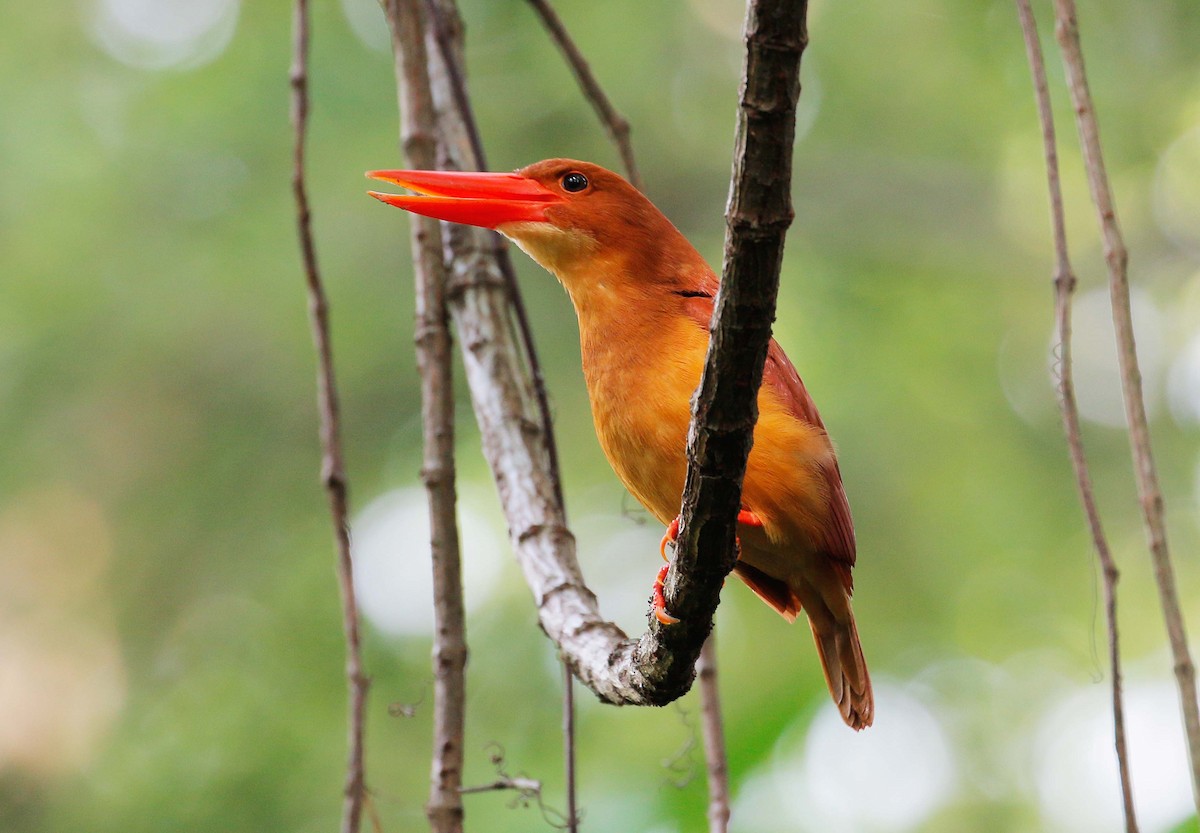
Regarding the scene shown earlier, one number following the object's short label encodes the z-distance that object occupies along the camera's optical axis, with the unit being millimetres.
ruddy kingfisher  4430
